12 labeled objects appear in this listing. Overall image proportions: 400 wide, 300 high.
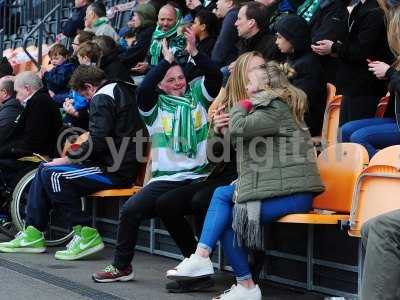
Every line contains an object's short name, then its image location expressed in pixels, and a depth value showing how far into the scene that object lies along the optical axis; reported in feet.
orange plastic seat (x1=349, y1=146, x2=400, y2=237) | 36.11
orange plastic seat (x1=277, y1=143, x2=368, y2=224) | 39.68
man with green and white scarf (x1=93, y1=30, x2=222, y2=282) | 45.88
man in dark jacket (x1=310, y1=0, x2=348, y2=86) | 52.26
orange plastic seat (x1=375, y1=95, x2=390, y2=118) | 47.34
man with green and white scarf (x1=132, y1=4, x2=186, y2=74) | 66.59
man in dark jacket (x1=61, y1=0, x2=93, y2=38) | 91.97
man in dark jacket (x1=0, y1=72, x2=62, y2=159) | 59.67
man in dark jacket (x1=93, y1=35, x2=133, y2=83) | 63.31
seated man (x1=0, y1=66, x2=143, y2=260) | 52.54
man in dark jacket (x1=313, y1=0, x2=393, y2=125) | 47.29
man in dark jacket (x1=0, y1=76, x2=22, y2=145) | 62.44
